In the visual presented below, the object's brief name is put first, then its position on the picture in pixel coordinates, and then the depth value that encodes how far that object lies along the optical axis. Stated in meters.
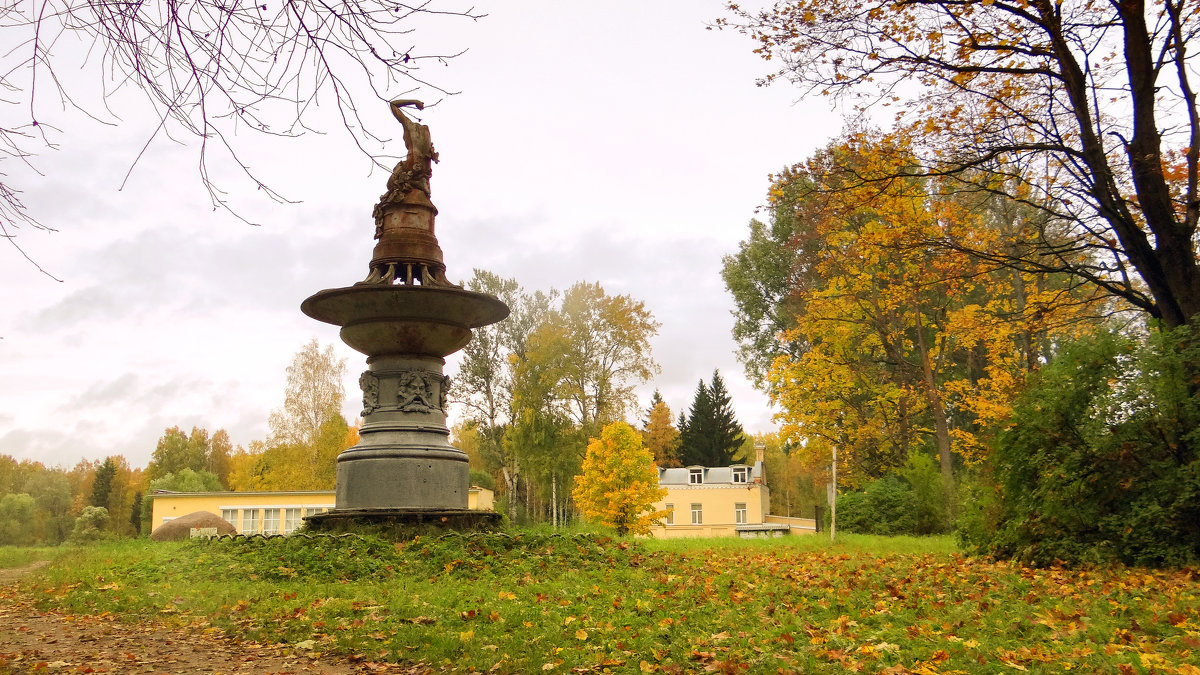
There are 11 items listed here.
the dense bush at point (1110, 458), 9.25
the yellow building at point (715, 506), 49.00
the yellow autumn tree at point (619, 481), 27.31
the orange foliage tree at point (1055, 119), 10.35
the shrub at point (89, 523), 33.05
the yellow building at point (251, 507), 31.00
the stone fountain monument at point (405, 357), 12.20
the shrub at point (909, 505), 23.30
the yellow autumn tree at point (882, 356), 23.45
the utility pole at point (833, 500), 18.75
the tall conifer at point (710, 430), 62.28
